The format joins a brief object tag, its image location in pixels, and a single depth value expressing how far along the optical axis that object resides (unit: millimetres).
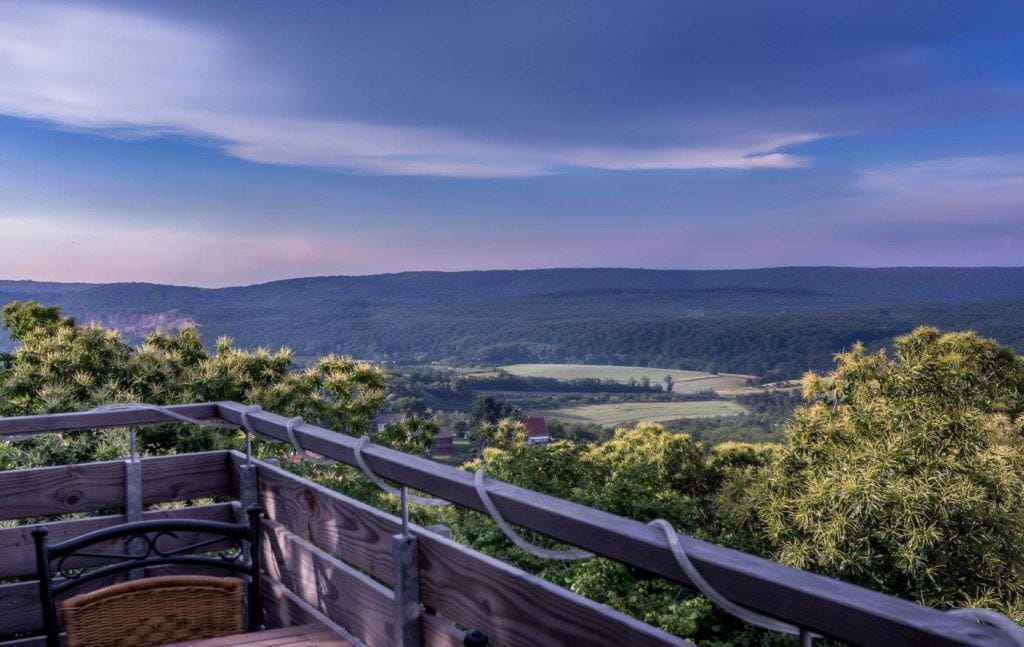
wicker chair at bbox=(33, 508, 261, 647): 1935
